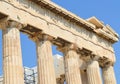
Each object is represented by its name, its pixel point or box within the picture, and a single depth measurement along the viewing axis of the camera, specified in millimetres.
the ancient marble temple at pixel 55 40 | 24844
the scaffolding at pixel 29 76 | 43062
